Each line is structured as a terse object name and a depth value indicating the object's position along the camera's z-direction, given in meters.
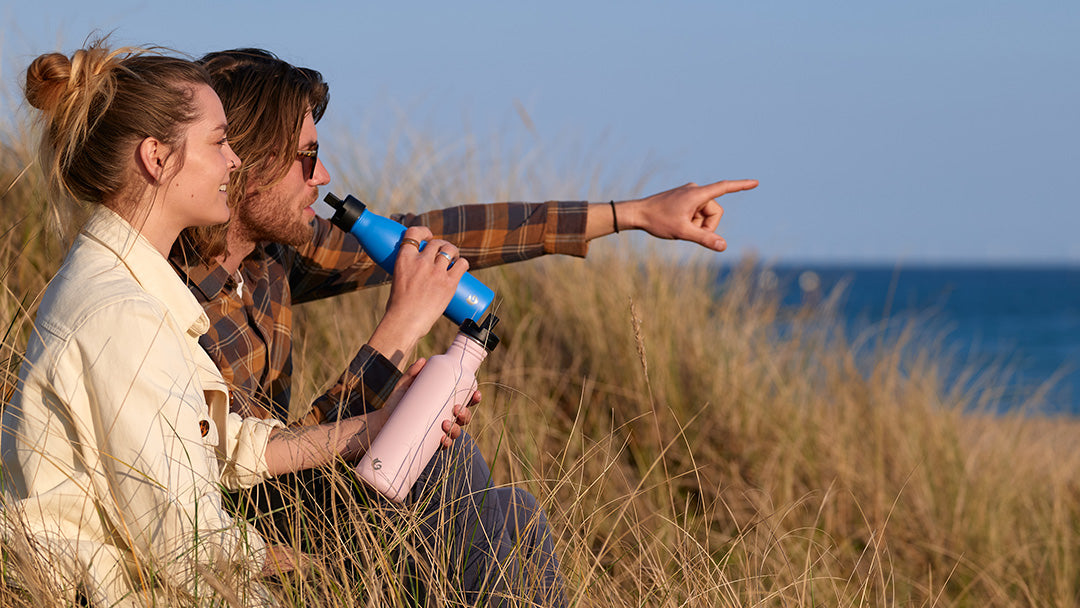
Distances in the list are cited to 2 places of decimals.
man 3.17
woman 2.86
